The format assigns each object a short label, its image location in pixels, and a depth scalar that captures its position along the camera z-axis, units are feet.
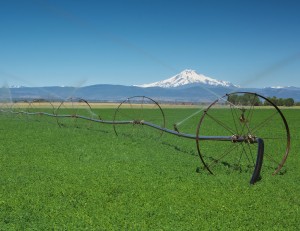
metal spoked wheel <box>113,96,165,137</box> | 59.06
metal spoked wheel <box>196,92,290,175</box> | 33.06
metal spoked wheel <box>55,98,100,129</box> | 78.74
